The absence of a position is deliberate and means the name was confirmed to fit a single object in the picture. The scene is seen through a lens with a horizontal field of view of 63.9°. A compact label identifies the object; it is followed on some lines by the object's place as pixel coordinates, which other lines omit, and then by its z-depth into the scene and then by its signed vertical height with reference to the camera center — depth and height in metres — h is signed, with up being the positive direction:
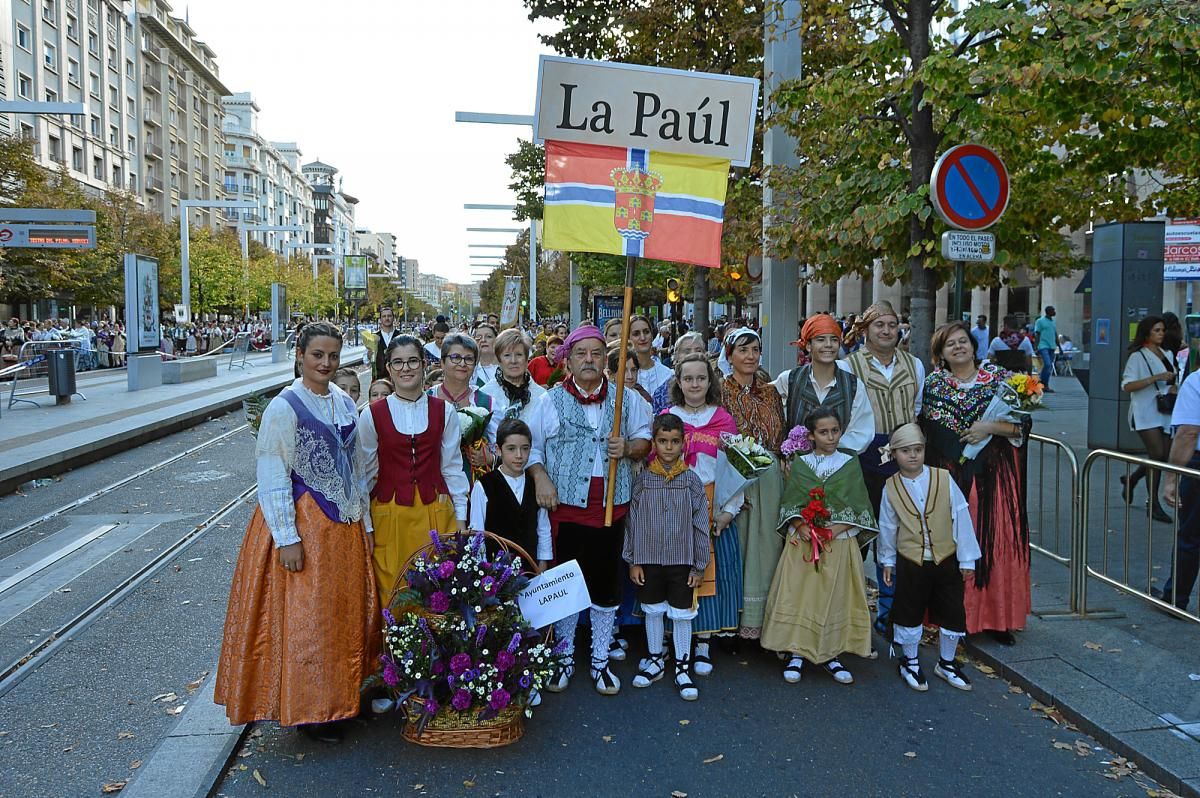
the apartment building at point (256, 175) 103.31 +17.64
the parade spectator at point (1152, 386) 8.27 -0.40
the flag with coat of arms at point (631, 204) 5.04 +0.68
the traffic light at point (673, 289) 24.00 +1.12
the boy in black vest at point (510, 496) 4.97 -0.86
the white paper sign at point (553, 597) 4.59 -1.27
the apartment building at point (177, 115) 70.25 +17.21
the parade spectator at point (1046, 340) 22.91 -0.03
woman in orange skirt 4.09 -1.10
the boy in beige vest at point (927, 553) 5.07 -1.14
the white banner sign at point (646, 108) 4.98 +1.18
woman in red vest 4.58 -0.62
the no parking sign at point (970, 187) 7.07 +1.11
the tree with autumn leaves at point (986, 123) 7.28 +2.03
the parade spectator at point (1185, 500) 5.59 -0.93
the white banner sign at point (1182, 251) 14.54 +1.36
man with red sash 5.08 -0.72
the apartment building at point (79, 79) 47.66 +13.83
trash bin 18.09 -0.89
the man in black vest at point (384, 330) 11.09 -0.01
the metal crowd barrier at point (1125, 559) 5.45 -1.41
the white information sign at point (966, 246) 6.98 +0.67
